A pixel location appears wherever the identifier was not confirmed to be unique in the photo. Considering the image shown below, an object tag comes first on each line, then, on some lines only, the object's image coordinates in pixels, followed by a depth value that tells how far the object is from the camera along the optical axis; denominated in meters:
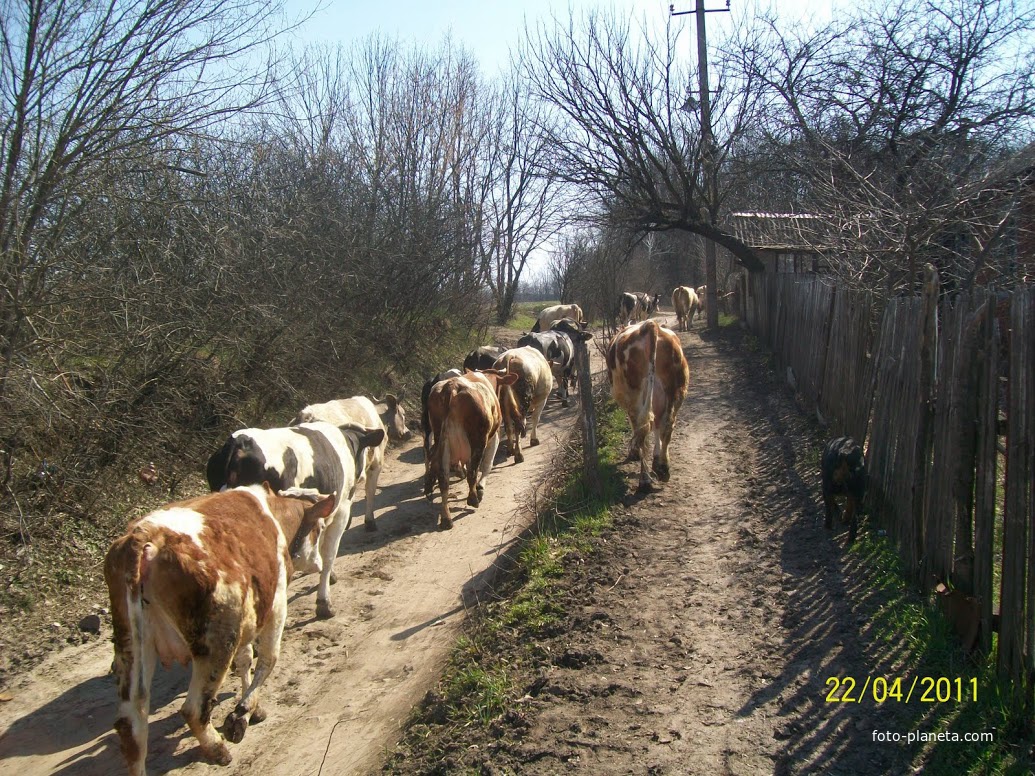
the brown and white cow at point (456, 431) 8.73
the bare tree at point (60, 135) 6.64
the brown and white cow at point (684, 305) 26.86
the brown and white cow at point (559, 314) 23.89
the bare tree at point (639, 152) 20.70
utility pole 20.69
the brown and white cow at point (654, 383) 9.13
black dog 6.67
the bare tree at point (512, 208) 27.33
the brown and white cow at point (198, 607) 4.04
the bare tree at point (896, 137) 9.50
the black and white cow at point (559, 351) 15.35
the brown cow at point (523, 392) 11.07
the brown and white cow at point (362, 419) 8.17
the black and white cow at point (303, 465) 6.27
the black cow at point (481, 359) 13.53
